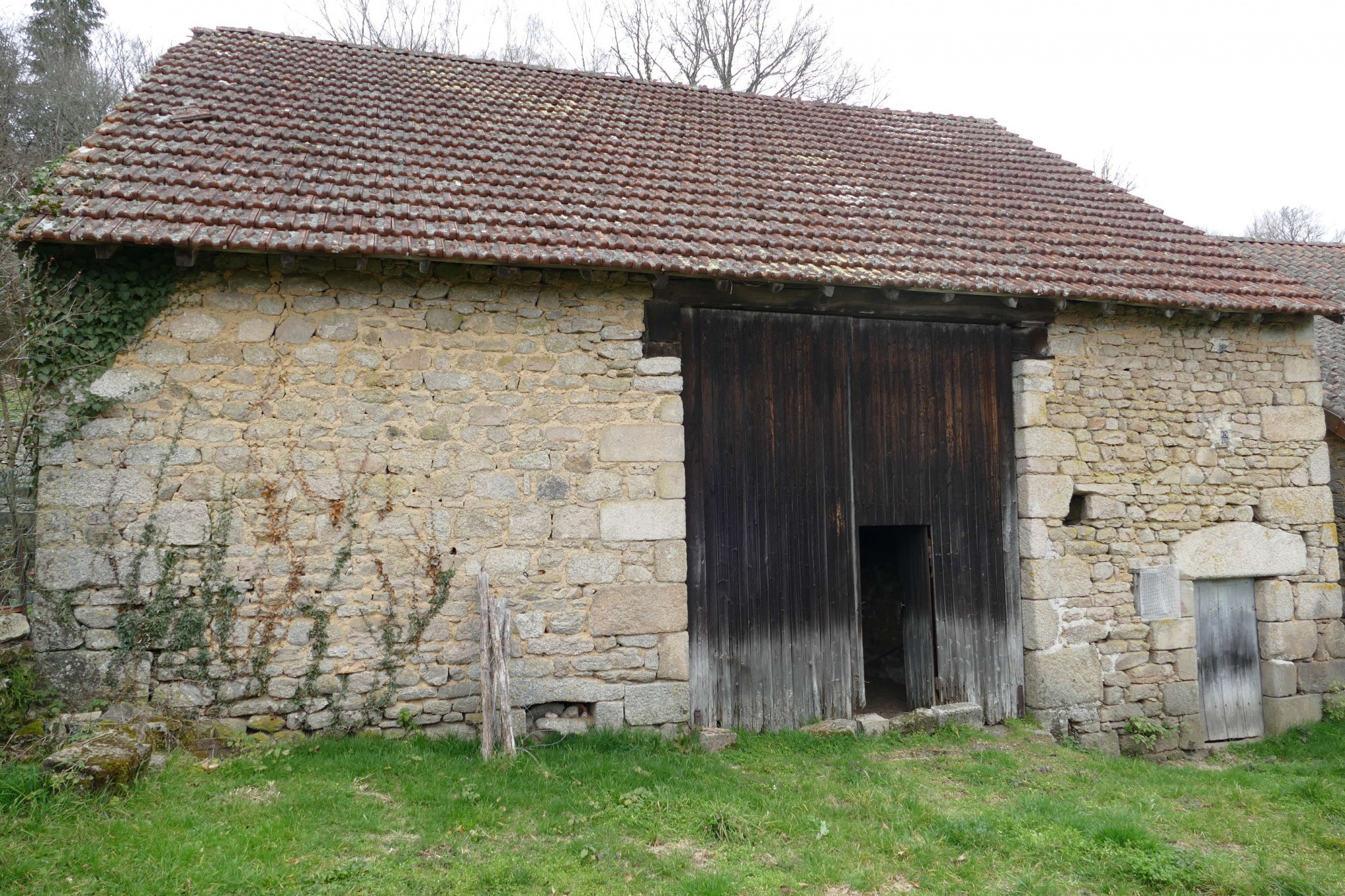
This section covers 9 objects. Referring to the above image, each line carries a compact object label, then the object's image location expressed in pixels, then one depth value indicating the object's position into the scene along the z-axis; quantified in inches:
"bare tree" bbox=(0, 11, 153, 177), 548.1
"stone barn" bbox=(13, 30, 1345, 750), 212.7
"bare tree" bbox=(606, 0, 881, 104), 631.2
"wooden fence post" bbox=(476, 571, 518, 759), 203.9
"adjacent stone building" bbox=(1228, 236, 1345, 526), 349.7
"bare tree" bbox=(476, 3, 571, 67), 677.9
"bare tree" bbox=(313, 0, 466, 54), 615.8
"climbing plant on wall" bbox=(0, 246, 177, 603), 205.3
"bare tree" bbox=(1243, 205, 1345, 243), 1122.0
